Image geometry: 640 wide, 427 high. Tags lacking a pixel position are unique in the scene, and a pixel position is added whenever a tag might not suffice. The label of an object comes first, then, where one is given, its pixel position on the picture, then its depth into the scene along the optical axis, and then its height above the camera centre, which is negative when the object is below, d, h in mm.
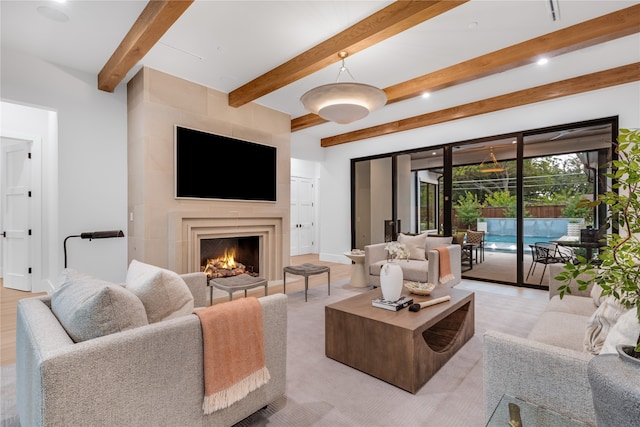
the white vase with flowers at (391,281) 2473 -559
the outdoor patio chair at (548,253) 4535 -619
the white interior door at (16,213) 4367 +1
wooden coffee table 1984 -921
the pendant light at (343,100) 2828 +1091
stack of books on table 2375 -721
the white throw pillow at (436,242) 4621 -451
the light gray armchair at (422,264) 4035 -734
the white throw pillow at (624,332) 1095 -444
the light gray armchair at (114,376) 1032 -622
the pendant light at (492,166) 5151 +780
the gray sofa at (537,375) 1156 -661
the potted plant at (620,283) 759 -214
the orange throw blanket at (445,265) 4113 -712
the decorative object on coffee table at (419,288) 2750 -695
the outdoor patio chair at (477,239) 5465 -481
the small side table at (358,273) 4727 -940
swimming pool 4645 -304
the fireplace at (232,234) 3916 -306
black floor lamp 3727 -276
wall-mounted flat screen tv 4102 +666
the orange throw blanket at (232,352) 1389 -665
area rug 1710 -1151
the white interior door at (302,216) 8453 -96
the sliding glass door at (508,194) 4418 +304
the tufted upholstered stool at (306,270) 4013 -773
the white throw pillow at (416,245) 4547 -492
